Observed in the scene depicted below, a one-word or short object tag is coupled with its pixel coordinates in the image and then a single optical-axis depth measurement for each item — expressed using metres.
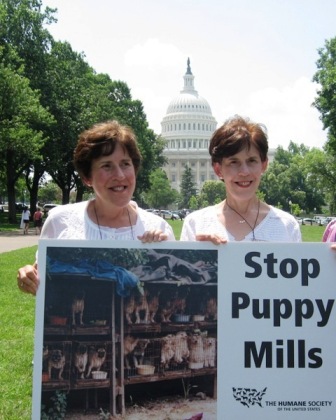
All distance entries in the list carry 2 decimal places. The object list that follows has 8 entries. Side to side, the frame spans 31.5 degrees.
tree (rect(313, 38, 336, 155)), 33.44
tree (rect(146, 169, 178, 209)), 98.50
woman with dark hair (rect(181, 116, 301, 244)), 3.09
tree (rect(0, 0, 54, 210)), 31.55
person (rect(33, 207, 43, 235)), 27.43
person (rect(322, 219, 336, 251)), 3.27
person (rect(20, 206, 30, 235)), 26.50
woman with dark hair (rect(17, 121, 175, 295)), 3.01
